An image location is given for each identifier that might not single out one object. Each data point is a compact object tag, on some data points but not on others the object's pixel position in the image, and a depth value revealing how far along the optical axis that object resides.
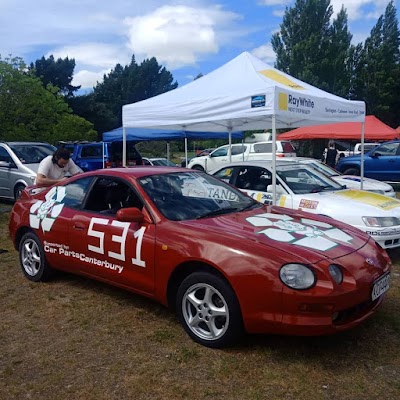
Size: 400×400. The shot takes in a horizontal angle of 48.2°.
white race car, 5.73
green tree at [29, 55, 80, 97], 50.09
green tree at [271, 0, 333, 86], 40.84
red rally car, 3.08
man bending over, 6.71
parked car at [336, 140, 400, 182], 14.27
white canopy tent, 6.38
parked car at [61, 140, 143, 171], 12.61
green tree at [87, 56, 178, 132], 70.00
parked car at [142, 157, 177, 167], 15.53
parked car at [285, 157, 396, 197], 9.37
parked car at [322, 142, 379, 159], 24.21
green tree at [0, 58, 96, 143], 19.97
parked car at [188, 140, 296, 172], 18.00
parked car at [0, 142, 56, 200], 10.07
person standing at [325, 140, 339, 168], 15.84
